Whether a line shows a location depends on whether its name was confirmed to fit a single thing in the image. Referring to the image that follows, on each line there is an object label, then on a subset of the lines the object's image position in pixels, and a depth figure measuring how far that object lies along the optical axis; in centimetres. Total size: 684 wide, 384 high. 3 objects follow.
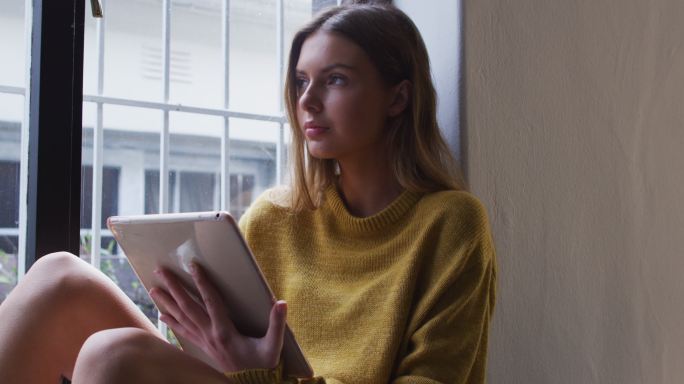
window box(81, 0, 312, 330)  136
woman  98
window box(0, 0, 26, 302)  122
